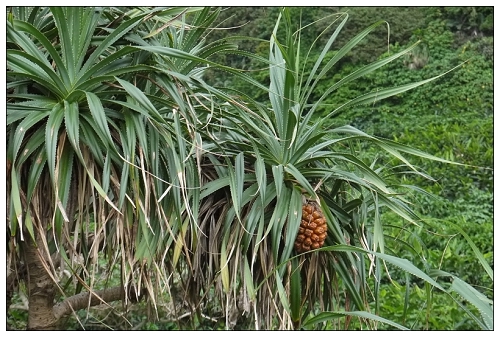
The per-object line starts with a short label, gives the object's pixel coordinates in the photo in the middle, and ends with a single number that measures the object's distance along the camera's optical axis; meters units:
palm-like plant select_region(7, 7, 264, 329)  5.39
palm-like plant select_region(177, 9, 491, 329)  5.72
